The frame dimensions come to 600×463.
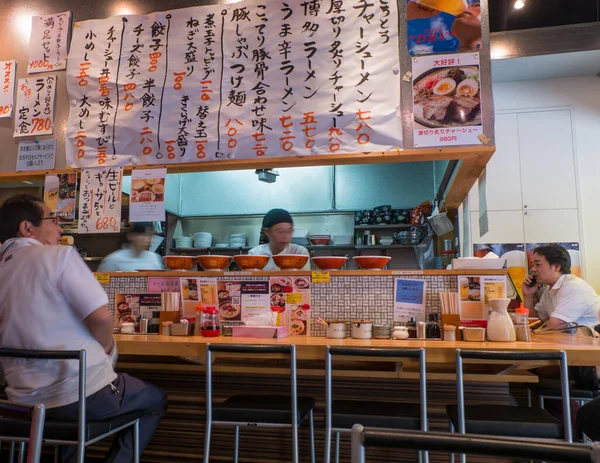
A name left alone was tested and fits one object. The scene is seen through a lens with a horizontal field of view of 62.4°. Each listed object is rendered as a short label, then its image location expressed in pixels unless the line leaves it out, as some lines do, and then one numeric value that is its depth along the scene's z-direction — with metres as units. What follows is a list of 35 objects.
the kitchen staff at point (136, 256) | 4.40
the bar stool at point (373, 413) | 1.91
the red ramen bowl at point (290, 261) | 2.88
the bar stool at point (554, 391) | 2.54
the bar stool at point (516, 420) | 1.85
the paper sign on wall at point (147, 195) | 3.15
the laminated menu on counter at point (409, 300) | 2.75
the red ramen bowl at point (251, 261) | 2.96
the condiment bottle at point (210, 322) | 2.73
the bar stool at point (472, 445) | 0.71
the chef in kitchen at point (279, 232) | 4.02
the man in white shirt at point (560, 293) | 3.67
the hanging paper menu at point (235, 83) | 2.96
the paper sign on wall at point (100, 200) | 3.21
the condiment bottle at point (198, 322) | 2.81
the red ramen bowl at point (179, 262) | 3.06
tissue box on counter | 2.60
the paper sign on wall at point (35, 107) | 3.53
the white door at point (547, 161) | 5.70
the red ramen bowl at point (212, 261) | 2.99
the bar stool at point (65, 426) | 1.76
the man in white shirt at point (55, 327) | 1.94
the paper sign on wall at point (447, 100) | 2.78
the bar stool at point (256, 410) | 2.04
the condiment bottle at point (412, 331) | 2.63
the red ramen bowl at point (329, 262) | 2.87
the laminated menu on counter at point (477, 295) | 2.68
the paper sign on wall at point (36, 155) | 3.45
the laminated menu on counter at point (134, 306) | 3.06
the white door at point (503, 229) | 5.76
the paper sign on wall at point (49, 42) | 3.54
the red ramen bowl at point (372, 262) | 2.86
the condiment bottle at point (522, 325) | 2.49
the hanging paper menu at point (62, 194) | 3.27
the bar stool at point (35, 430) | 1.07
